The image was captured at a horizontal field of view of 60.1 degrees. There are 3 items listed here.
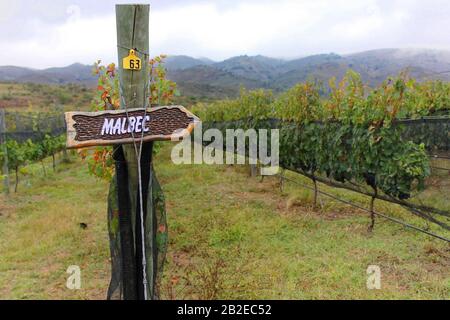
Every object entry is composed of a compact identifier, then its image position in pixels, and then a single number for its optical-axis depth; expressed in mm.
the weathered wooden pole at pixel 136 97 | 2799
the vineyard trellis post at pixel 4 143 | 9845
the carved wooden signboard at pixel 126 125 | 2602
